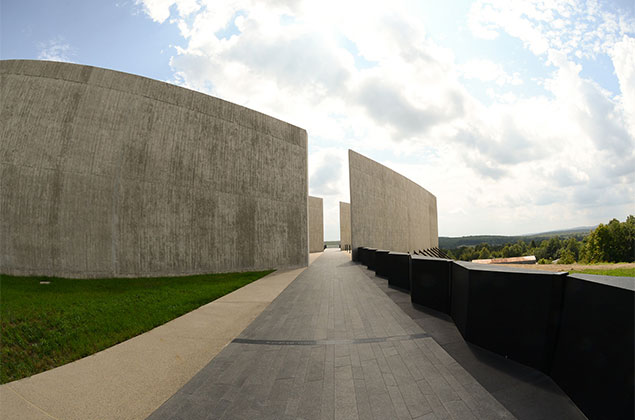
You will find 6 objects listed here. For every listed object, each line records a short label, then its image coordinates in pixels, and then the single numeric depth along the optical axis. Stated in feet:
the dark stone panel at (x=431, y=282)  18.86
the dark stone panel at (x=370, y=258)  46.94
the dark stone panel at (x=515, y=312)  10.06
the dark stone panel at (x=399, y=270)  27.76
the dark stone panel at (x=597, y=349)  6.70
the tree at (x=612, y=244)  130.21
